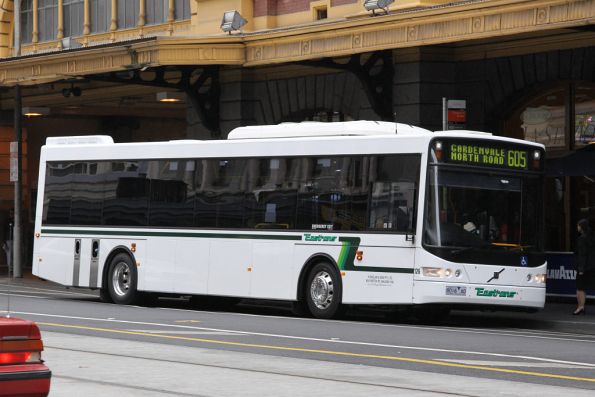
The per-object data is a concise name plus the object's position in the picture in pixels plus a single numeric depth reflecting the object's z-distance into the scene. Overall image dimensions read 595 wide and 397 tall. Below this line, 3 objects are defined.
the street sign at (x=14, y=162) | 39.38
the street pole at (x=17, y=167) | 38.88
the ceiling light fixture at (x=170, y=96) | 39.06
